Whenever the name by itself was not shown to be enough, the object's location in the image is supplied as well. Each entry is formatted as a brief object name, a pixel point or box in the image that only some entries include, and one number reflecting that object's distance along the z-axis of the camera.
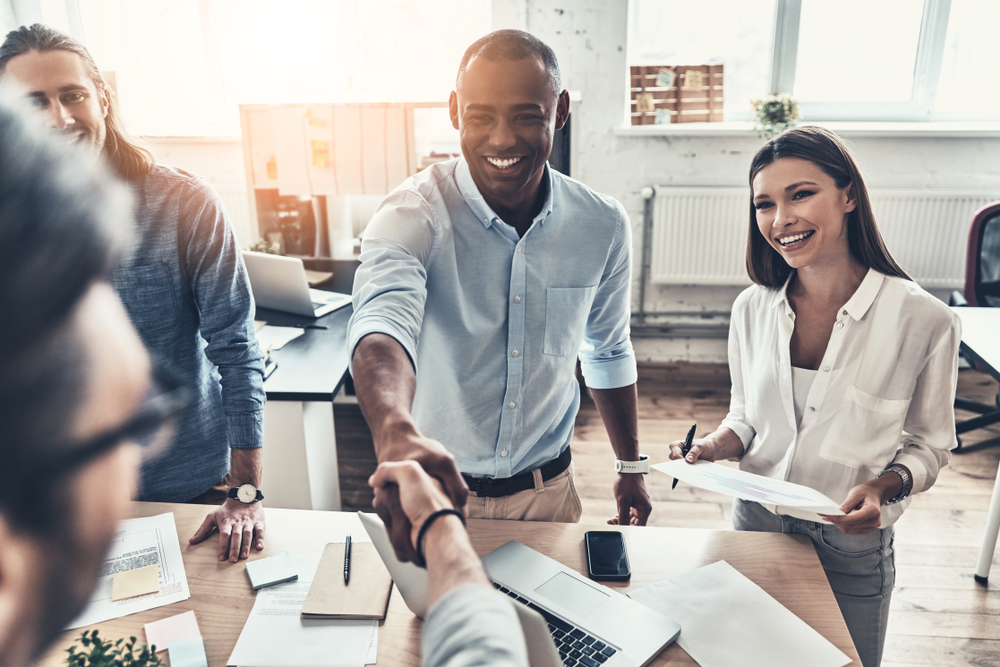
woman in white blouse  1.16
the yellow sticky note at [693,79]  3.61
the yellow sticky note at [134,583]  0.98
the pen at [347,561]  1.01
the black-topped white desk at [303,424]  1.79
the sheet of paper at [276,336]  2.05
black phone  1.02
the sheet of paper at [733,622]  0.87
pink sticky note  0.89
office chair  2.69
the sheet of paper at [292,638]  0.87
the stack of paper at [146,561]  0.95
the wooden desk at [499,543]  0.91
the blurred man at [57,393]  0.29
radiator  3.50
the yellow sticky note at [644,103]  3.62
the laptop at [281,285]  2.24
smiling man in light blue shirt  1.12
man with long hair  1.23
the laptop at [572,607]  0.85
